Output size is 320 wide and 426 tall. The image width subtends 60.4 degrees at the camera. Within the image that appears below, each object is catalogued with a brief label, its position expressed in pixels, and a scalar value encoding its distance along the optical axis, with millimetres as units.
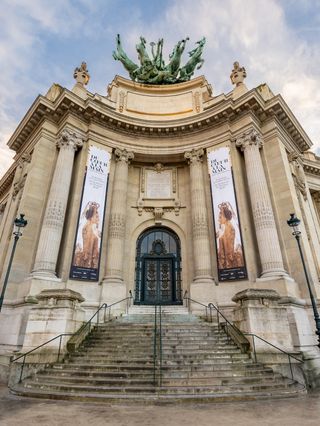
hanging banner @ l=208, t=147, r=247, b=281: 14484
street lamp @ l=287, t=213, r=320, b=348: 11242
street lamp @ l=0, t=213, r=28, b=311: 10775
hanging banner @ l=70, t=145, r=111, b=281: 14242
